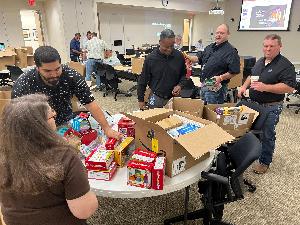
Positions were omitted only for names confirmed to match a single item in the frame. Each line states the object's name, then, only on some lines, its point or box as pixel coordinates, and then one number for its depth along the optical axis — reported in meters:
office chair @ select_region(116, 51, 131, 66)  7.58
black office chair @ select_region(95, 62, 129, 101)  5.63
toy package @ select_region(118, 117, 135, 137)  1.71
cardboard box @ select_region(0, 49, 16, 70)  6.54
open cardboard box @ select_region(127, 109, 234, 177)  1.31
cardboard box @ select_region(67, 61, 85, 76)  4.35
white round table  1.30
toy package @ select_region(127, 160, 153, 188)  1.29
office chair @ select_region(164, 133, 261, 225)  1.56
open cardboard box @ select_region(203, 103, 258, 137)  2.18
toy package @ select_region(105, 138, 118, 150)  1.51
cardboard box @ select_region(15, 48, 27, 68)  7.01
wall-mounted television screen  8.26
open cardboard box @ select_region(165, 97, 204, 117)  2.08
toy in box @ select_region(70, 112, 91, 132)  1.77
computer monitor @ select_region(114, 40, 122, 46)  9.13
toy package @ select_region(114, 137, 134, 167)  1.46
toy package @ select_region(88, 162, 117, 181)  1.36
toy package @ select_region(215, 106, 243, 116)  2.20
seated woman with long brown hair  0.88
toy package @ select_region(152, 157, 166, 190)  1.26
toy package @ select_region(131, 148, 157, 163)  1.33
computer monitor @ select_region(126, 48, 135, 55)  9.00
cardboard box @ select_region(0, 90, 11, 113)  2.90
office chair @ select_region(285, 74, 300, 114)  4.76
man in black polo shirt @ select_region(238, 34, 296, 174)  2.44
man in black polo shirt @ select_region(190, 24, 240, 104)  2.99
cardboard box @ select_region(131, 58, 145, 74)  5.56
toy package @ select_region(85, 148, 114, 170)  1.34
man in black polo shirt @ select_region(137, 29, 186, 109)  2.70
